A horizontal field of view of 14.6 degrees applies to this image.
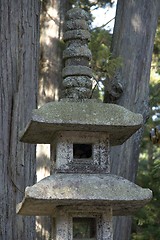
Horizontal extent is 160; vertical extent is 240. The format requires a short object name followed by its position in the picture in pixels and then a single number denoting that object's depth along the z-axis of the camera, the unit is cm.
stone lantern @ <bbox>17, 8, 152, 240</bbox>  466
